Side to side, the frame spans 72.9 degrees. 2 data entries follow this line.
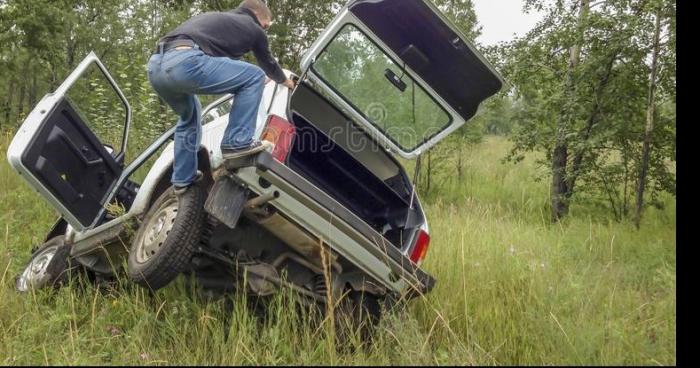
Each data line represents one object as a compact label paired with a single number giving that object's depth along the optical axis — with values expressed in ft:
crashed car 8.93
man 9.60
